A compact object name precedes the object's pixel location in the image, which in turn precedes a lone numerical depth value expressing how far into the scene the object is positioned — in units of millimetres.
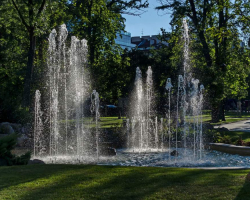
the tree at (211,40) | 23469
